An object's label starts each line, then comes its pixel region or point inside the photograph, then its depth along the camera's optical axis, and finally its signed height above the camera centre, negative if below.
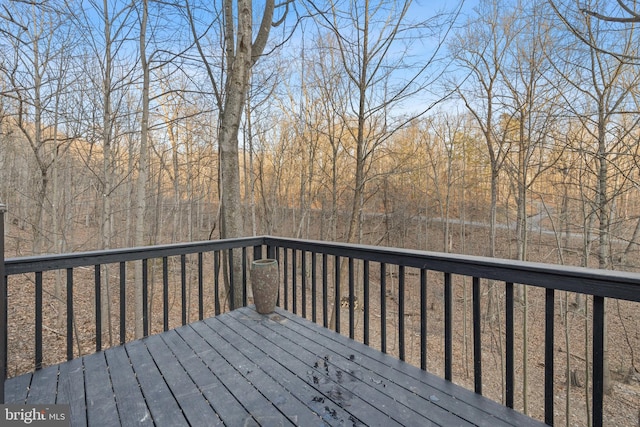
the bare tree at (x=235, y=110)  3.59 +1.26
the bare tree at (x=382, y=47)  4.85 +2.82
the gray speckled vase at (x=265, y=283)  2.84 -0.71
